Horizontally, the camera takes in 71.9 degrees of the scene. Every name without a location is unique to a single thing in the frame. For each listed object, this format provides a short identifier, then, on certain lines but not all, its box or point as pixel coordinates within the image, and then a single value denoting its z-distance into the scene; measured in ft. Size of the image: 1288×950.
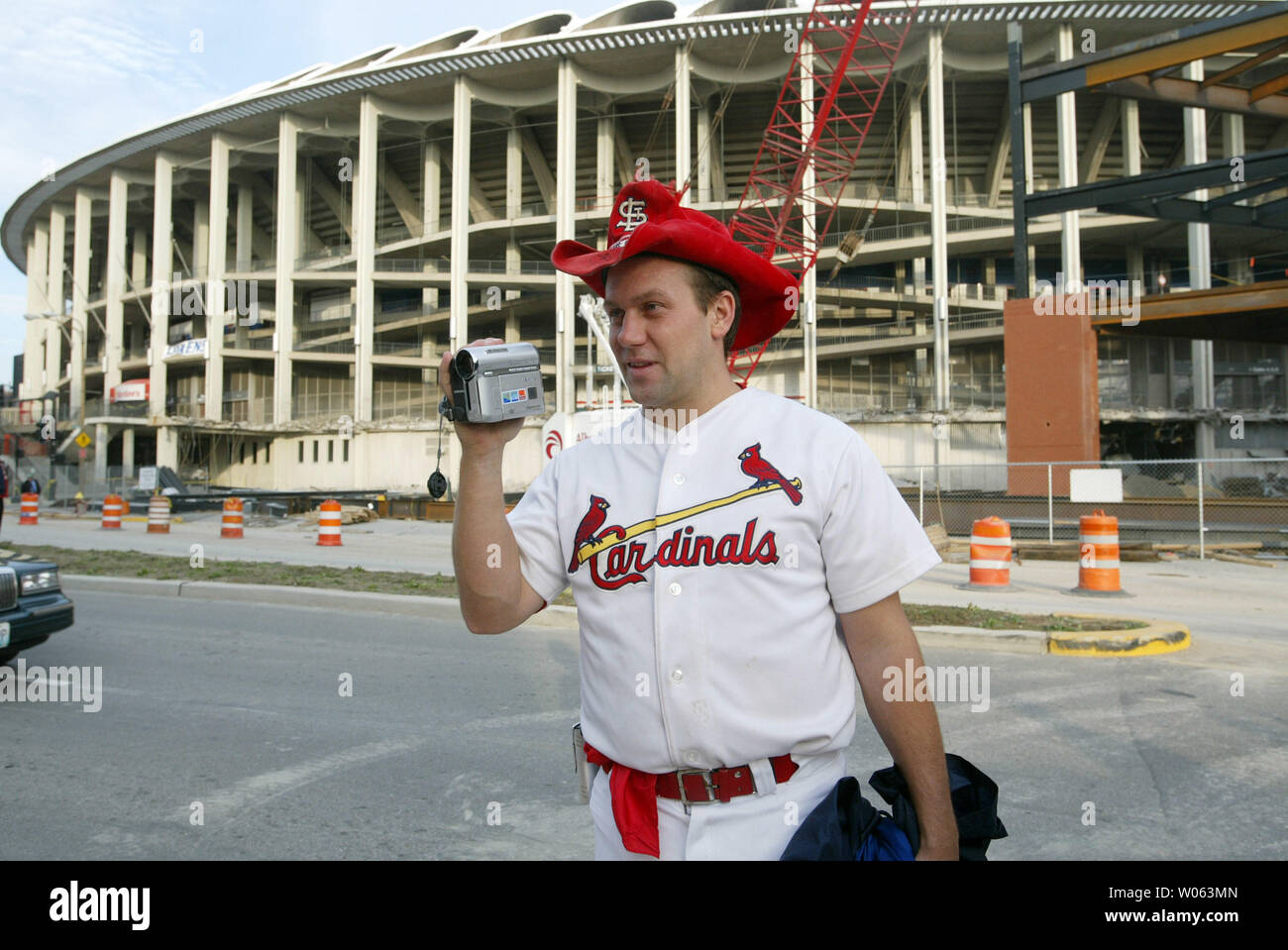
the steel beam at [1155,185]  60.03
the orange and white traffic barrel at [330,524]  61.11
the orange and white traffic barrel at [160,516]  70.79
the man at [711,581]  5.32
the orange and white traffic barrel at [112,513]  75.77
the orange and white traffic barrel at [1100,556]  36.40
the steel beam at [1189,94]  63.21
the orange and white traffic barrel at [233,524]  65.57
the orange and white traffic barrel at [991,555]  37.81
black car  21.54
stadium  126.62
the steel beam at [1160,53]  56.59
